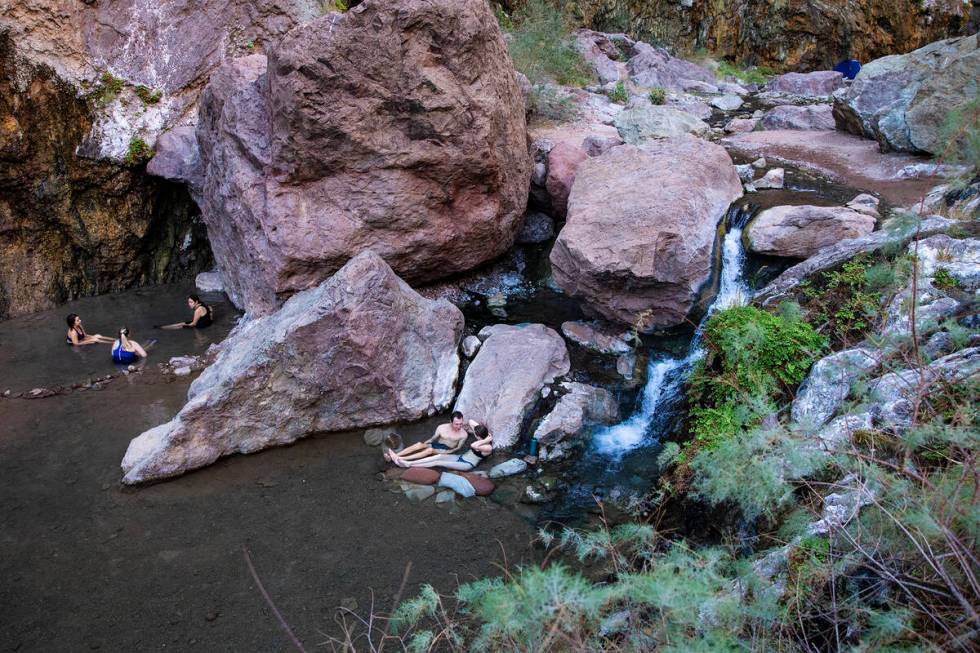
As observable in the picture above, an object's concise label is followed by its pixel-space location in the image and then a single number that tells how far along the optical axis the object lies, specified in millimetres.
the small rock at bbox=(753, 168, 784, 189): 9383
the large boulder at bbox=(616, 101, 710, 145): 11755
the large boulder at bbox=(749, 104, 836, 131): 12654
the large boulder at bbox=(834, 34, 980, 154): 9188
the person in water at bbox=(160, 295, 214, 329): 8977
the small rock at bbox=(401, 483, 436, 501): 5961
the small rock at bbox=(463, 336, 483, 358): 7875
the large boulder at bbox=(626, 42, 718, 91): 15953
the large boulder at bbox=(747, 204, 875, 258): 7602
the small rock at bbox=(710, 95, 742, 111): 15211
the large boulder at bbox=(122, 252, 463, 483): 6340
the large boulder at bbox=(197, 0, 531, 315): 7449
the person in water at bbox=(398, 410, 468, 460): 6500
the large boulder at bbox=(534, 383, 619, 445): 6641
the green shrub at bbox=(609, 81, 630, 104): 13703
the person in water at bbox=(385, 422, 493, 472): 6332
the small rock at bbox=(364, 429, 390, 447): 6715
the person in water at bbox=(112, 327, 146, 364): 8055
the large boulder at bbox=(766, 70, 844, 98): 16594
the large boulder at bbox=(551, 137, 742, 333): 7273
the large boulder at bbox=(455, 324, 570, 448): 6836
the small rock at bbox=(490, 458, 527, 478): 6242
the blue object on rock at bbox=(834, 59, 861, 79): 18797
